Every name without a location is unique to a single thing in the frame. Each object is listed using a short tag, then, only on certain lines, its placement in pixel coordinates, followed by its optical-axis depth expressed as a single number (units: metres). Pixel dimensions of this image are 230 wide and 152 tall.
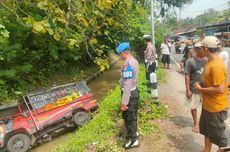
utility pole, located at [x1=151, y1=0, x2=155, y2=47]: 7.20
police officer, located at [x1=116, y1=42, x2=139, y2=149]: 3.04
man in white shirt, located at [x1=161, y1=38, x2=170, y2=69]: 9.89
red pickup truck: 4.86
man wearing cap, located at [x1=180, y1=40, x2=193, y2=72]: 7.90
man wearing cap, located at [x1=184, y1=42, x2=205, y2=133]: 3.58
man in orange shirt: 2.36
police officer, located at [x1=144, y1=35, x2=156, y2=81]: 6.22
